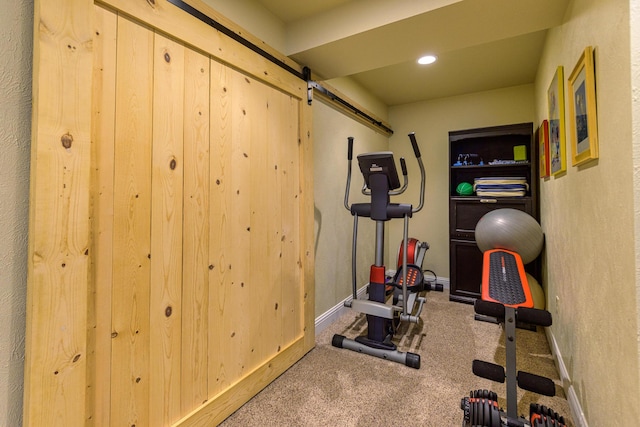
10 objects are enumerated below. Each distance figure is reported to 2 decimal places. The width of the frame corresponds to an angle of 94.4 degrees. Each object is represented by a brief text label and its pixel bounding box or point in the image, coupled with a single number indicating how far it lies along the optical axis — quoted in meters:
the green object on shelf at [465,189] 3.45
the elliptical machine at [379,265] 2.27
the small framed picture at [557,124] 1.80
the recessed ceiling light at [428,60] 2.77
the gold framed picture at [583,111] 1.22
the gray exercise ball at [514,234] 2.48
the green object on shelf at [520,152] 3.29
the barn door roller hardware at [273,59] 1.42
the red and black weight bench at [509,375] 1.29
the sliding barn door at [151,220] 0.97
